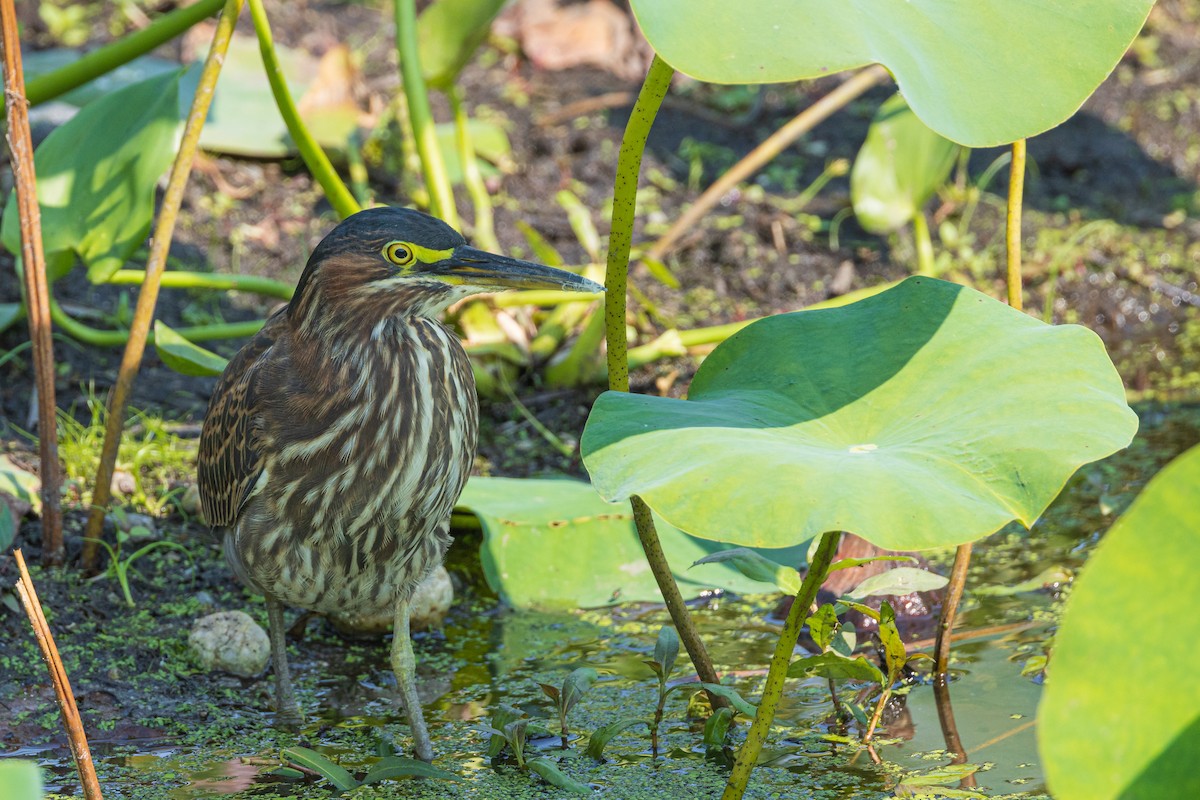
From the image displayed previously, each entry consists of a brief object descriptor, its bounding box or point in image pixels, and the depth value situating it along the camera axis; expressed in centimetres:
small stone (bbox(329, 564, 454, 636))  748
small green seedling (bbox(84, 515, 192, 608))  733
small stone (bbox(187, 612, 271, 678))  702
